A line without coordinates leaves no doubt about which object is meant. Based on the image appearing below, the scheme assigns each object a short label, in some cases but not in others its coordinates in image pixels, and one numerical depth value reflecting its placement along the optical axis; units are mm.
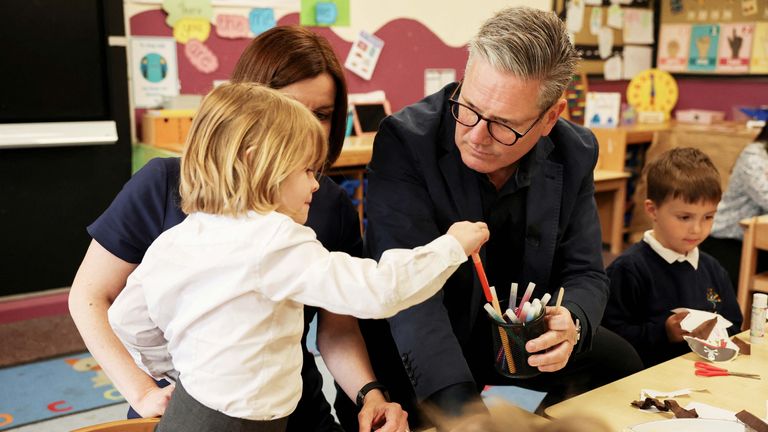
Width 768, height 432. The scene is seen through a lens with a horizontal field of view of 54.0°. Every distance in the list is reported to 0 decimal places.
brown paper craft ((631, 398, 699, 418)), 1300
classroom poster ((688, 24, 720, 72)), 5602
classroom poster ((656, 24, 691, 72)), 5788
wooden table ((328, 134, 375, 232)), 3539
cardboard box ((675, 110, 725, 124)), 5453
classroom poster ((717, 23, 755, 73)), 5414
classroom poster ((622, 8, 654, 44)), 5762
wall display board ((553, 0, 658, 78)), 5395
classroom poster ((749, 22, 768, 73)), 5316
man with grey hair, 1474
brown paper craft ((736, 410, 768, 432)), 1199
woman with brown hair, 1362
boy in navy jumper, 2197
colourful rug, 2709
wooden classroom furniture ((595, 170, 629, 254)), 4746
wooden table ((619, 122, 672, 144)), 4984
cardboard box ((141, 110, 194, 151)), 3514
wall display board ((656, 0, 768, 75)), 5363
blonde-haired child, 1074
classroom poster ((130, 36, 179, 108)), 3590
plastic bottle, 1701
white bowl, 1219
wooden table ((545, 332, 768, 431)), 1309
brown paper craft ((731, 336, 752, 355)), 1628
